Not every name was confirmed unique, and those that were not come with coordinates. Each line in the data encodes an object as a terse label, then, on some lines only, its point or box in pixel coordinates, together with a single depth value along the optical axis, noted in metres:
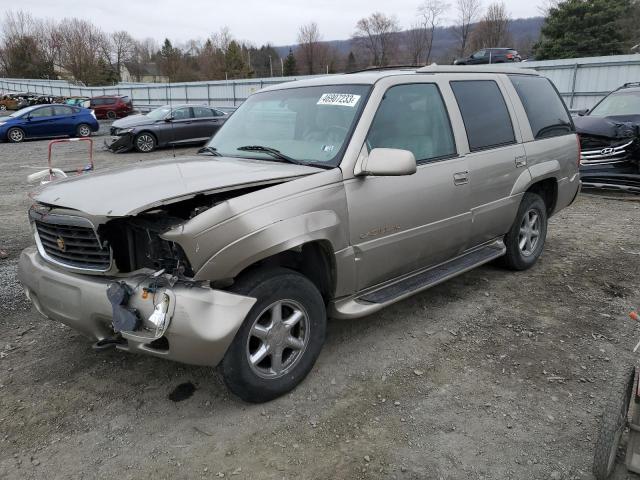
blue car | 20.67
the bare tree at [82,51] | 64.69
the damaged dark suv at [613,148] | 8.70
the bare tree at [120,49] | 85.81
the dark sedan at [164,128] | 16.75
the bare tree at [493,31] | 64.50
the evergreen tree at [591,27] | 34.03
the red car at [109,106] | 31.39
